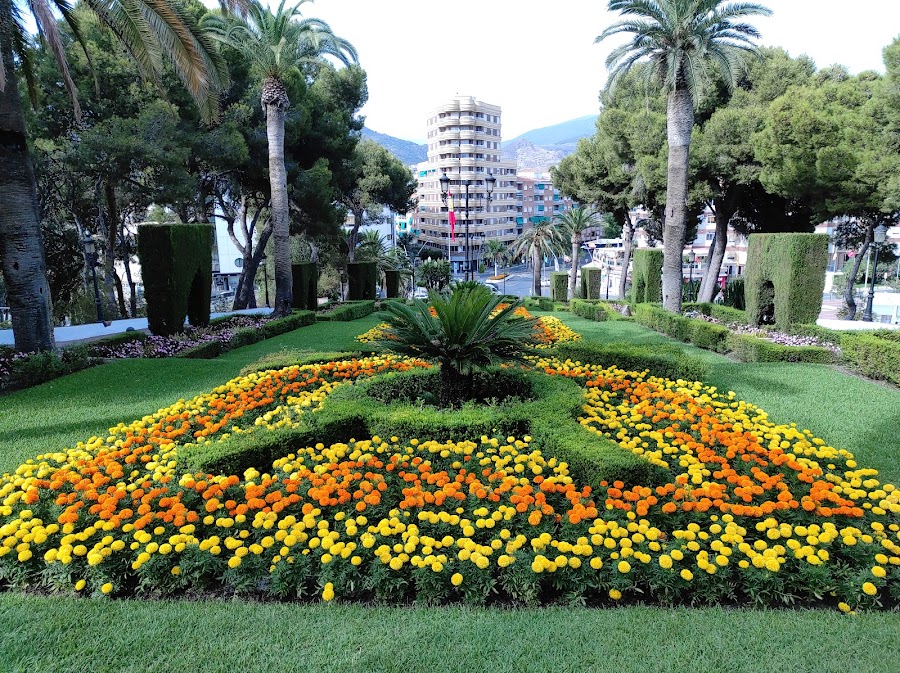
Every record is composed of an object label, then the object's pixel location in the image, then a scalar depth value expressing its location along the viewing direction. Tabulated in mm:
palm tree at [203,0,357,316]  15891
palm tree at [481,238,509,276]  55316
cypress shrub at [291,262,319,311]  19406
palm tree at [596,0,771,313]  14773
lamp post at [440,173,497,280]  25681
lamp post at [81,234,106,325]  18281
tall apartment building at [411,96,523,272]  73938
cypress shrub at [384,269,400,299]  27172
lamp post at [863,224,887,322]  17391
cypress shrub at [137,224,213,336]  11453
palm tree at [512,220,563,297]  38375
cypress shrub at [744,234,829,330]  11766
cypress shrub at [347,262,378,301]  25453
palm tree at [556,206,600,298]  35375
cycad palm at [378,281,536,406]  5824
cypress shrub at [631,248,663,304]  19953
